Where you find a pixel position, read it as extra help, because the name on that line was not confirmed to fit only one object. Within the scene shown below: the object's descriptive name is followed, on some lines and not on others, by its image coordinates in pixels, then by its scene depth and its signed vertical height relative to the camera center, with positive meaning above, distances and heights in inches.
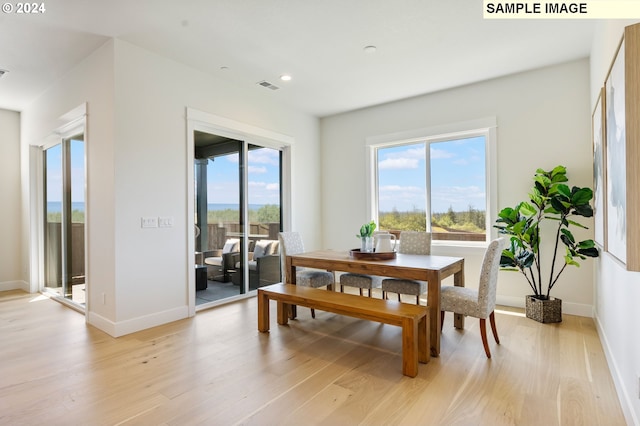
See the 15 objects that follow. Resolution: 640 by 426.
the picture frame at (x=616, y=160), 67.4 +11.5
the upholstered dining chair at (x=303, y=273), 151.6 -28.1
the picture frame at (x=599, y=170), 95.9 +13.2
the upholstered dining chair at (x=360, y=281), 145.6 -30.4
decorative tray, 130.0 -16.8
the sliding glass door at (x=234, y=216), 162.7 -0.5
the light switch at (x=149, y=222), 135.4 -2.5
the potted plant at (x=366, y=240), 139.9 -11.4
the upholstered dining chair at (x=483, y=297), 105.3 -28.5
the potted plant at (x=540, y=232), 129.7 -9.0
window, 174.6 +16.9
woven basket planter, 136.5 -41.4
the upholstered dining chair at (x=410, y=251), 135.9 -18.3
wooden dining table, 108.1 -20.2
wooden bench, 94.6 -31.8
